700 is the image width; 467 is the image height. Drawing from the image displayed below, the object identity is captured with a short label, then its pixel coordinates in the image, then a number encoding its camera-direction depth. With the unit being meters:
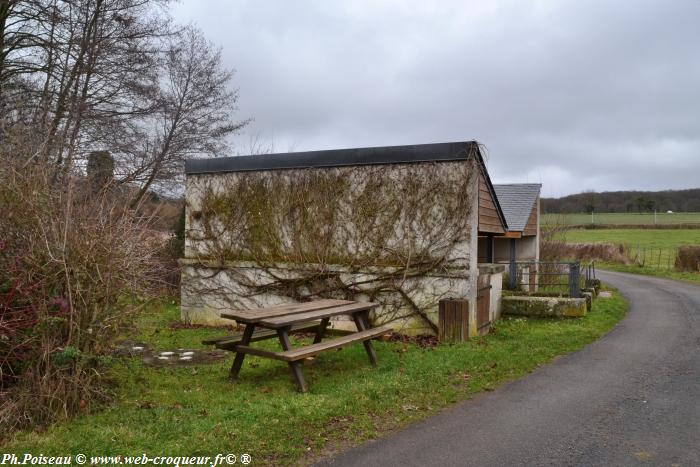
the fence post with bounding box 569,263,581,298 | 12.99
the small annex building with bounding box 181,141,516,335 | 9.66
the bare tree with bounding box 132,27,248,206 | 17.11
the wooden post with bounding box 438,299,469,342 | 9.00
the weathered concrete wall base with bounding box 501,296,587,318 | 11.95
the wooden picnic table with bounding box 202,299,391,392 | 6.14
